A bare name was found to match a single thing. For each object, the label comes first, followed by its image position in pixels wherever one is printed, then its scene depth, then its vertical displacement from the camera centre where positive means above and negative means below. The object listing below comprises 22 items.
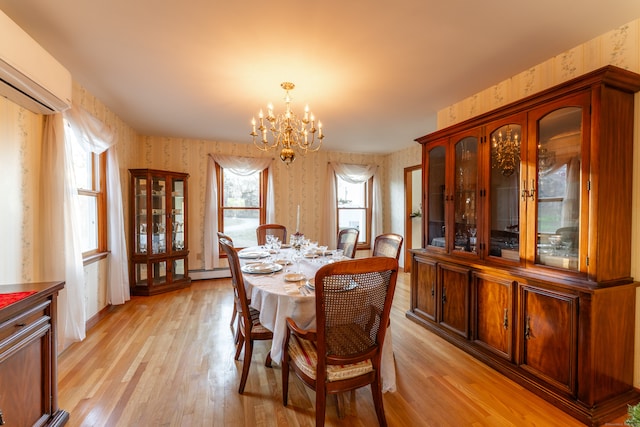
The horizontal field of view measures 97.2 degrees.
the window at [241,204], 5.22 +0.07
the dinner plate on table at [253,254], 2.87 -0.49
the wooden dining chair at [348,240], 3.44 -0.42
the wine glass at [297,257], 2.66 -0.48
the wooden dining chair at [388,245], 2.60 -0.37
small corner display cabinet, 4.17 -0.36
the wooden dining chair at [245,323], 1.92 -0.84
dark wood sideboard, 1.28 -0.75
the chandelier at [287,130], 2.56 +0.75
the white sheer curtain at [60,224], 2.34 -0.13
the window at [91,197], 3.10 +0.14
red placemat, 1.30 -0.43
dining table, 1.72 -0.59
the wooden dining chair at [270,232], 4.05 -0.36
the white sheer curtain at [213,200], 4.92 +0.14
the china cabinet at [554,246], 1.75 -0.29
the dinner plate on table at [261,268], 2.23 -0.49
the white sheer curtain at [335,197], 5.68 +0.28
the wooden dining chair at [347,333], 1.41 -0.69
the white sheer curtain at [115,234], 3.47 -0.32
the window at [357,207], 6.02 +0.00
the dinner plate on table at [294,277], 2.02 -0.51
